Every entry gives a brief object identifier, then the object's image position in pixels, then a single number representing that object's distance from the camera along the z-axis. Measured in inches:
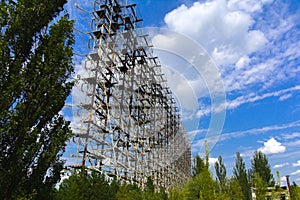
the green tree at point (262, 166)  1274.6
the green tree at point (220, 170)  1130.3
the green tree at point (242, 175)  1181.4
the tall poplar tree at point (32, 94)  213.0
